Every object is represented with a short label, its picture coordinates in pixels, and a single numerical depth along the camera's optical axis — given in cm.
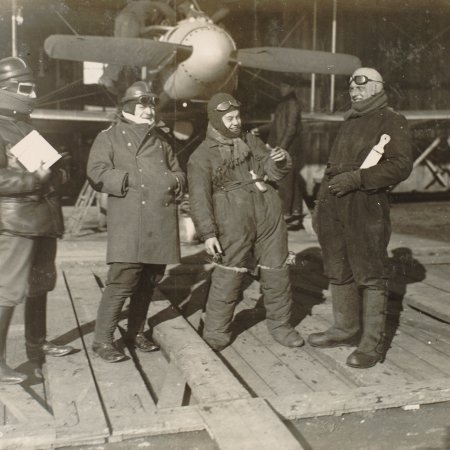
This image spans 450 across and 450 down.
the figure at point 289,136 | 855
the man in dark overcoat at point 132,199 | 379
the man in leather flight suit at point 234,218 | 396
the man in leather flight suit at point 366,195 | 364
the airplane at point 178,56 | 796
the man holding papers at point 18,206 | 340
